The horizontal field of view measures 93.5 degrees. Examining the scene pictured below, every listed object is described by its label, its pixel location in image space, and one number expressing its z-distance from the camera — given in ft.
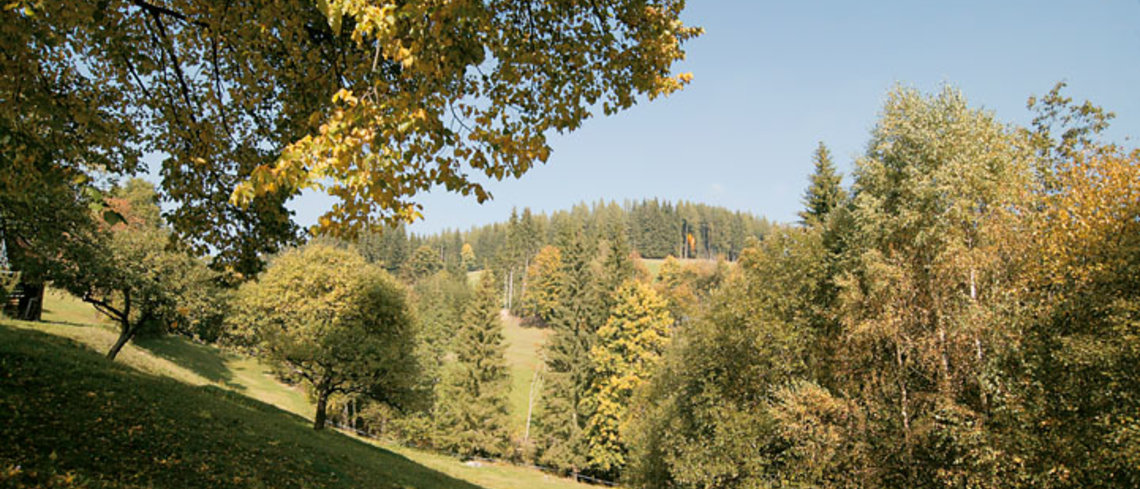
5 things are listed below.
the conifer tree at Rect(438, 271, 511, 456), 130.72
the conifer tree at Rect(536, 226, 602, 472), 130.82
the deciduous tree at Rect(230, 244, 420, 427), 76.84
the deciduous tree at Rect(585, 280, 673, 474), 129.08
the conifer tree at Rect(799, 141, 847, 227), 103.19
